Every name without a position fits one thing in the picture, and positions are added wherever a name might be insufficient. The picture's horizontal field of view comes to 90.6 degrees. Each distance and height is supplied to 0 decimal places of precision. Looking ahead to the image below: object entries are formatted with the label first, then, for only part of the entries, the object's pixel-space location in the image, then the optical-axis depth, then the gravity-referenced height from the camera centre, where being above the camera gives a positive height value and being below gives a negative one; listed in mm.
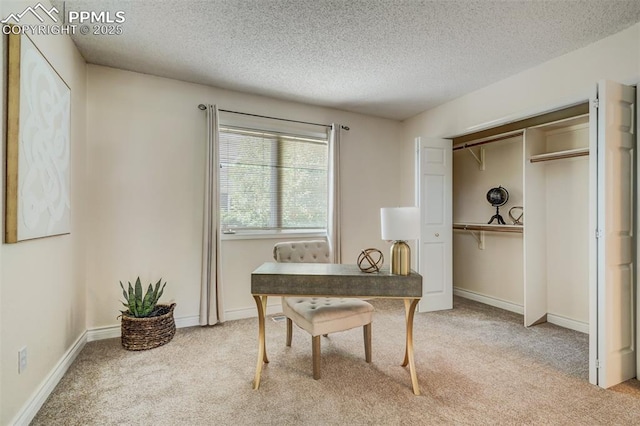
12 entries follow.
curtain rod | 3421 +1173
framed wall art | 1643 +409
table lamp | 2090 -107
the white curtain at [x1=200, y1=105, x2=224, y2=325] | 3342 -304
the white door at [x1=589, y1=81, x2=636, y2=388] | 2156 -155
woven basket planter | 2740 -1034
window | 3631 +418
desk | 2049 -457
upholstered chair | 2248 -727
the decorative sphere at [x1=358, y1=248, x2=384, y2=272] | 2197 -349
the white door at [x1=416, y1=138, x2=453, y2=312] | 3918 -75
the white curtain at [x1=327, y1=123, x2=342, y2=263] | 4031 +203
